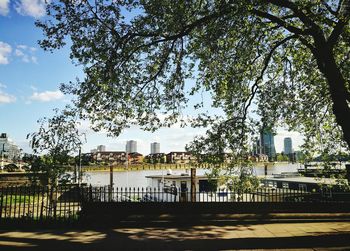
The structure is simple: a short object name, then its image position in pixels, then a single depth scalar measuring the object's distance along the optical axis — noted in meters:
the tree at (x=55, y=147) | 13.10
